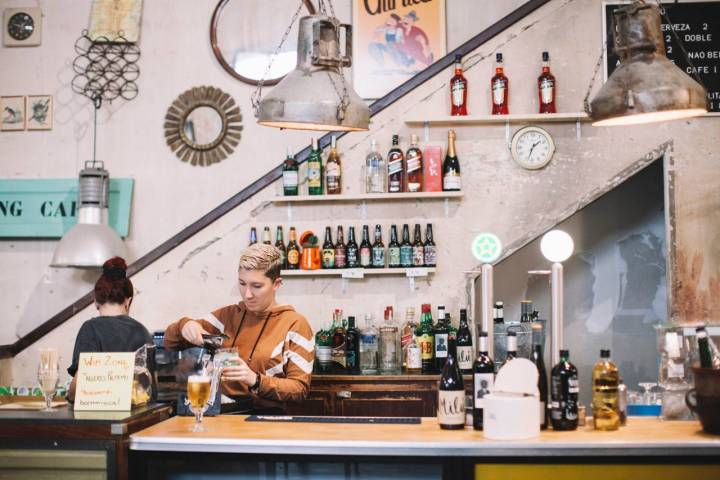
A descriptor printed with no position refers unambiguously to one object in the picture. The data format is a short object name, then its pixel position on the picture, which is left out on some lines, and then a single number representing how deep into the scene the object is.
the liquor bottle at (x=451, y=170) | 5.21
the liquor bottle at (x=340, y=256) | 5.31
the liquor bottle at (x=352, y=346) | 5.17
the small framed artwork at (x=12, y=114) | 6.13
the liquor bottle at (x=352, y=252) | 5.30
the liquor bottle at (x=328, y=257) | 5.32
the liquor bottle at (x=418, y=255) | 5.25
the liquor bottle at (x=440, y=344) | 4.99
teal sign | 5.97
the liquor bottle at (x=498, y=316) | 4.64
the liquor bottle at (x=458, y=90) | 5.22
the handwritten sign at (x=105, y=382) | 2.94
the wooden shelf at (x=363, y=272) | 5.21
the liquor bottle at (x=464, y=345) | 3.64
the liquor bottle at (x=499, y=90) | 5.20
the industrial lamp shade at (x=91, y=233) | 5.28
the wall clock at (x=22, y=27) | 6.17
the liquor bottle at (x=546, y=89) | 5.16
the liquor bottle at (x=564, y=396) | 2.79
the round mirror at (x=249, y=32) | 6.01
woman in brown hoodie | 3.48
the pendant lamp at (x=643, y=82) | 2.94
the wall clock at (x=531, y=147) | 5.23
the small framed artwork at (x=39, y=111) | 6.12
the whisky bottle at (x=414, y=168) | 5.25
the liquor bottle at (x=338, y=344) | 5.07
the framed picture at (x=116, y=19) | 6.08
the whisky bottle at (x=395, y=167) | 5.27
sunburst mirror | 5.98
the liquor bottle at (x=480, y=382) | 2.80
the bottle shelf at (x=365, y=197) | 5.19
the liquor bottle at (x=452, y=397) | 2.85
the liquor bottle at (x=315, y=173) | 5.34
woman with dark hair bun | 3.60
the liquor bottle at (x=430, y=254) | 5.24
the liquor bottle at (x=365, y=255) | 5.29
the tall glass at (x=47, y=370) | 2.98
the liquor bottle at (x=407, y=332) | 5.04
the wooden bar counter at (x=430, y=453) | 2.61
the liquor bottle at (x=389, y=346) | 5.18
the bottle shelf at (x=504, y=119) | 5.12
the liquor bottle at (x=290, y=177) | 5.35
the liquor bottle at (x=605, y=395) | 2.80
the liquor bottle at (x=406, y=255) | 5.25
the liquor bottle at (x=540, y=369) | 2.83
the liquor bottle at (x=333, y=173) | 5.32
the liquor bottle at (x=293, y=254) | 5.36
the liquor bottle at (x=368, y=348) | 5.13
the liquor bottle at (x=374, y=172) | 5.31
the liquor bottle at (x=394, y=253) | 5.27
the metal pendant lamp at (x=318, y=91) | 3.05
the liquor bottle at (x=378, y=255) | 5.28
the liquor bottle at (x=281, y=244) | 5.38
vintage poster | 5.86
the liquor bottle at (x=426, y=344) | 5.00
